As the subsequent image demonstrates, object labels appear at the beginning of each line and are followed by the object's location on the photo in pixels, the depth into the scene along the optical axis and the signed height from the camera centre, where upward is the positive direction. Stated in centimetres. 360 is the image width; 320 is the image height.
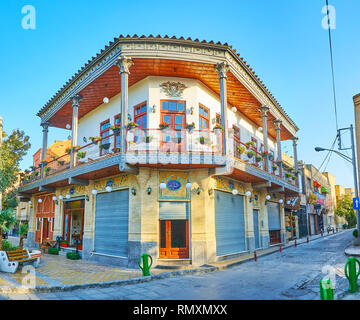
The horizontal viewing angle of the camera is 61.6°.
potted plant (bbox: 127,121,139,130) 1172 +319
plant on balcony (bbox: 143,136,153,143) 1182 +270
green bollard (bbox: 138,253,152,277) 996 -192
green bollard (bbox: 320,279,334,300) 579 -159
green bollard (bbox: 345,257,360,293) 800 -186
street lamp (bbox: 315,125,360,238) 1747 +266
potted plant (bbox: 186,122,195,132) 1243 +336
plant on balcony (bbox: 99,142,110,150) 1254 +258
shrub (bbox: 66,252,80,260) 1470 -226
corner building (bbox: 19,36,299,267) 1209 +191
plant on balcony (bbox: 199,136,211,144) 1205 +271
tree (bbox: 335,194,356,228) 5712 -54
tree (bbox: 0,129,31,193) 1969 +426
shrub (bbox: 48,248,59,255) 1686 -230
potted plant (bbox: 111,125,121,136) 1216 +318
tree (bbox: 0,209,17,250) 1168 -40
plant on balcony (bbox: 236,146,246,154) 1333 +254
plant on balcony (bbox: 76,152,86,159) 1384 +244
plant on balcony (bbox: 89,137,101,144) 1298 +298
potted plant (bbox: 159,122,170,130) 1197 +324
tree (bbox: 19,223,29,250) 1422 -92
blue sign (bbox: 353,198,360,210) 1705 +11
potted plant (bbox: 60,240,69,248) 1704 -191
